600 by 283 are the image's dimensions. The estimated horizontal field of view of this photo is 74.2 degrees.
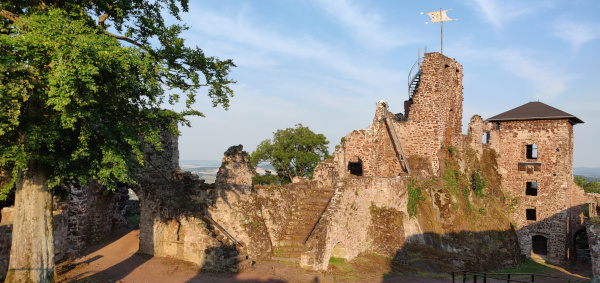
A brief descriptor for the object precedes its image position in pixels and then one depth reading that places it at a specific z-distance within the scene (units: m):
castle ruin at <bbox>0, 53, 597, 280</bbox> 15.65
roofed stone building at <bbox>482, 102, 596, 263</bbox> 29.81
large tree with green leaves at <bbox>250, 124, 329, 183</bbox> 41.94
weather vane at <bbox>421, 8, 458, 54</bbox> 27.77
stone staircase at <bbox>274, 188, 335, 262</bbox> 15.73
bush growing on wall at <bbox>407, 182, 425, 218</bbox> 21.41
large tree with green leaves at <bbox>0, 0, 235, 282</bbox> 8.23
